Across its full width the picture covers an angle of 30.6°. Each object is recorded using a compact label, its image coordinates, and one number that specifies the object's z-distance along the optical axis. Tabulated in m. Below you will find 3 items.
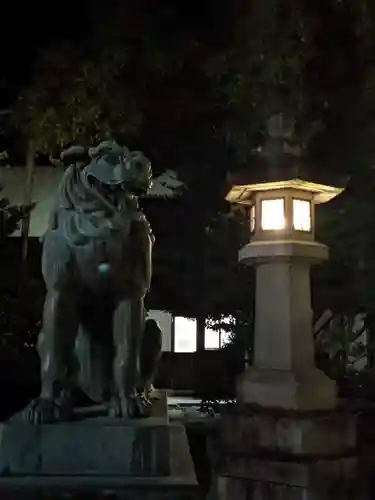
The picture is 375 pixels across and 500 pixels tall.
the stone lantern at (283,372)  5.97
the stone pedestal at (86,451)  2.85
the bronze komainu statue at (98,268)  2.99
